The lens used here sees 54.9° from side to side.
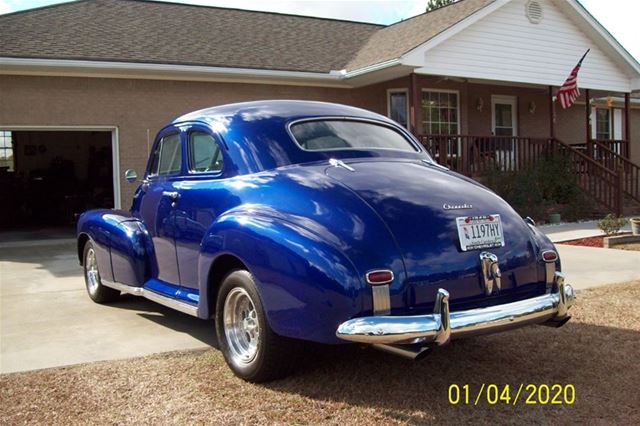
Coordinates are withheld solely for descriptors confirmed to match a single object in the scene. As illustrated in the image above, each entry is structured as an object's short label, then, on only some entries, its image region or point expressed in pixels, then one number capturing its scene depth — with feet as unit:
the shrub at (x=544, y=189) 45.83
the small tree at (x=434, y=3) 135.95
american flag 50.29
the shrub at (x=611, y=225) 34.14
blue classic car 10.82
